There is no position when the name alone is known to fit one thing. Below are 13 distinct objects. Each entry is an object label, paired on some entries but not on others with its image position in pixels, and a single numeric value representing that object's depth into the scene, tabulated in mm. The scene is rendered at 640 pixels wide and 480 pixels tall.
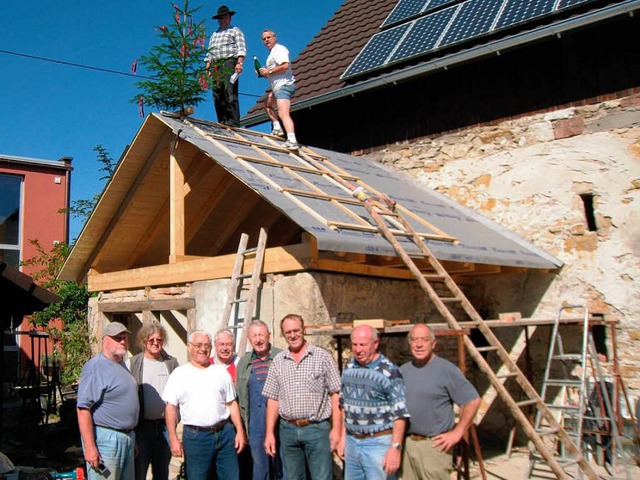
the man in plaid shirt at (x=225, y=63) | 7931
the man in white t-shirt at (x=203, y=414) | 4301
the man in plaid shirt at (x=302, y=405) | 4211
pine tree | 7152
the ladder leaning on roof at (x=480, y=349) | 4638
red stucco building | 15836
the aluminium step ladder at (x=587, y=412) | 6111
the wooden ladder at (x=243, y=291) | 5750
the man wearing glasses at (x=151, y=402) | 4570
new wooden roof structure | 5910
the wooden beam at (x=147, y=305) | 6953
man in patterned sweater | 3816
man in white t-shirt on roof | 8258
